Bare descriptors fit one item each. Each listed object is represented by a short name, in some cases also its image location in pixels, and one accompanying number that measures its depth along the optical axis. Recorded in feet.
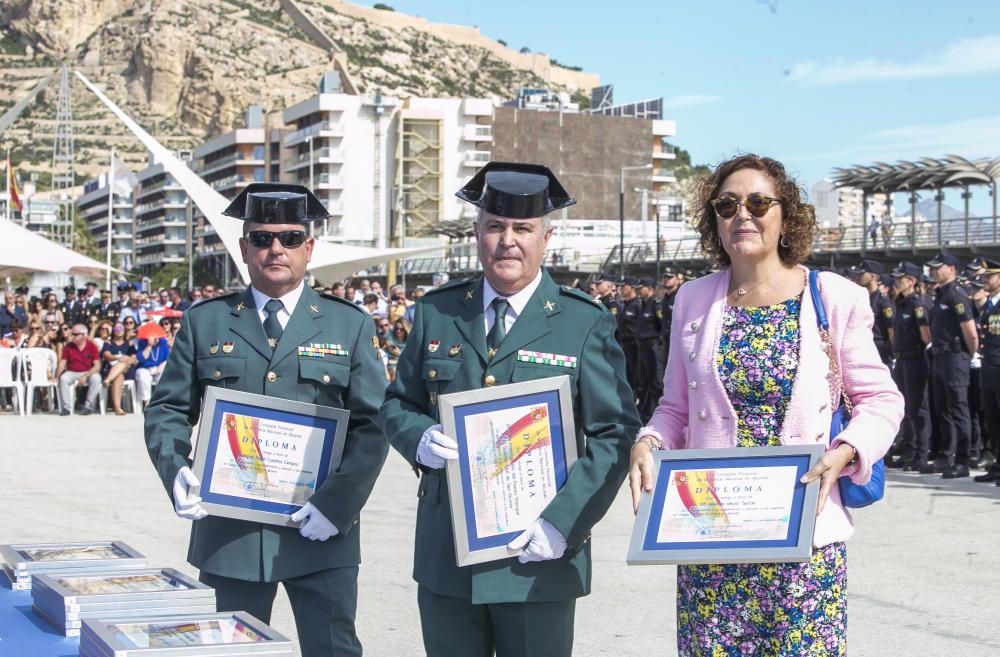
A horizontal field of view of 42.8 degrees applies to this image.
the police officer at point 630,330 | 63.98
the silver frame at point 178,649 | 8.03
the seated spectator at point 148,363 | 65.92
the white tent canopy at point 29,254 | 69.62
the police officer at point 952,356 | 39.68
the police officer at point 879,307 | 44.24
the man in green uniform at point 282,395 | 12.94
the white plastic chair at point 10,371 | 64.75
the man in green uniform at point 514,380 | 11.00
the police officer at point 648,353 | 61.77
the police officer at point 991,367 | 38.14
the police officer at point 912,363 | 42.09
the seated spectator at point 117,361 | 65.98
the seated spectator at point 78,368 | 65.16
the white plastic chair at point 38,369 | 65.00
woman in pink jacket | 10.67
